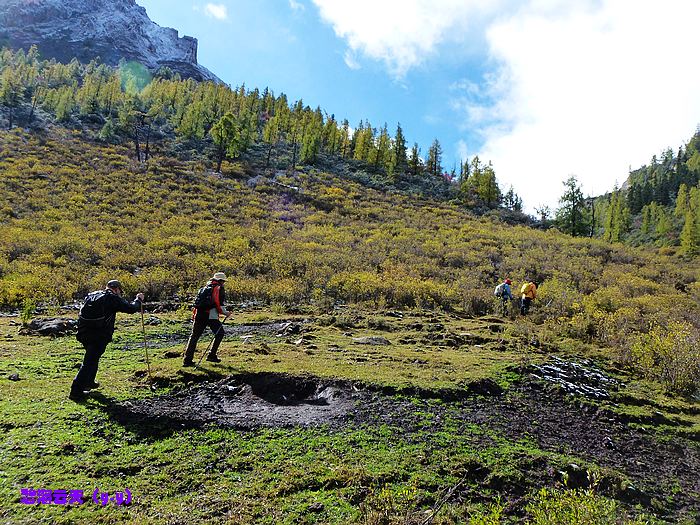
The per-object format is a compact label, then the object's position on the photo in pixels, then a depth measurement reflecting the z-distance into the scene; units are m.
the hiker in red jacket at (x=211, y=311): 8.03
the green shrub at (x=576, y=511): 2.78
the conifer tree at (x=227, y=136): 57.72
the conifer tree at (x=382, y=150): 82.37
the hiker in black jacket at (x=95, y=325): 6.30
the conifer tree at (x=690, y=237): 57.16
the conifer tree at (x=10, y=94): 61.59
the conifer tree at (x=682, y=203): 80.44
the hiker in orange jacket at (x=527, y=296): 15.05
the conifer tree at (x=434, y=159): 94.12
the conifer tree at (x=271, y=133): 74.75
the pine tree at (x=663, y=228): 74.45
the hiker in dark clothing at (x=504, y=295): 15.82
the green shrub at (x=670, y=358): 8.16
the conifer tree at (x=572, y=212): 60.00
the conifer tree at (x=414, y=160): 85.69
